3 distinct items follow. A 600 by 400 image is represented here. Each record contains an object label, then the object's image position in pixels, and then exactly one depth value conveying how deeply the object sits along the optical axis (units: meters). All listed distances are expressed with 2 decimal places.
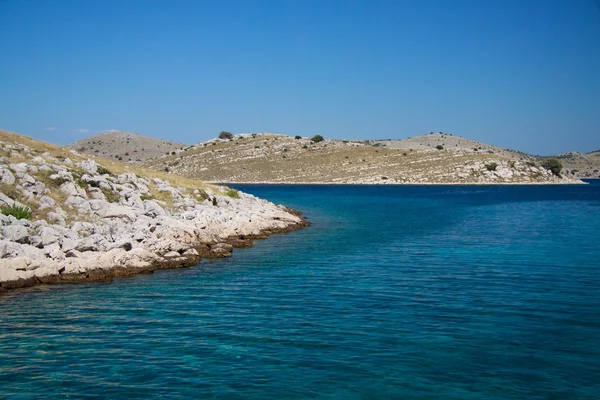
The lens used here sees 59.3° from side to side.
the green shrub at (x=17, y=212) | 24.52
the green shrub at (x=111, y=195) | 31.20
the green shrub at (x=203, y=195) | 40.72
